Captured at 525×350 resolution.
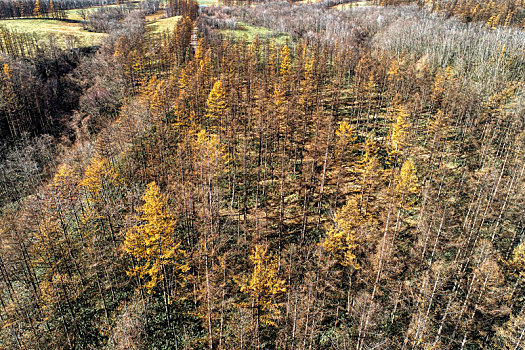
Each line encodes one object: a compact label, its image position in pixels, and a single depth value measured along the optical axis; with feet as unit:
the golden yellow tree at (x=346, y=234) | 149.48
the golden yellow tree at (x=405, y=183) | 167.63
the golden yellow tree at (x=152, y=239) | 135.44
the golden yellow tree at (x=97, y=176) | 175.11
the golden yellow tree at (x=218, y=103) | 242.78
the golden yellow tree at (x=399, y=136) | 218.59
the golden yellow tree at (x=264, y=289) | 133.91
